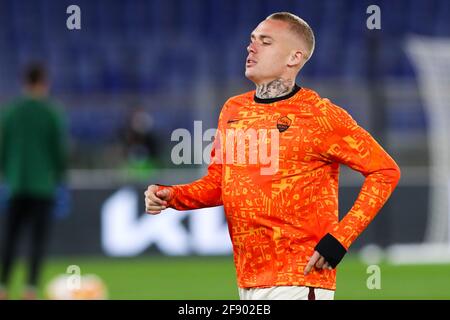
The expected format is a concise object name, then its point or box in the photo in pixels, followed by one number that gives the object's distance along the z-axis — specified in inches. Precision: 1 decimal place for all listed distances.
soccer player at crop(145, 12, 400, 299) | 332.5
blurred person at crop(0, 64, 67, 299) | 721.6
